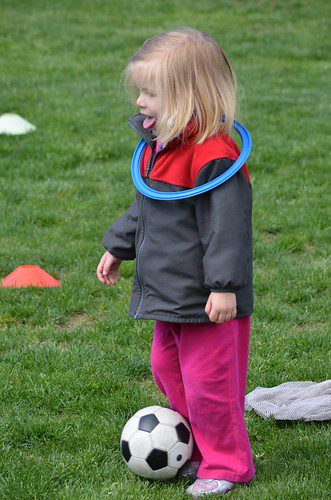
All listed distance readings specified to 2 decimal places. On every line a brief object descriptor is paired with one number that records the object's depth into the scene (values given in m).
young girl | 6.14
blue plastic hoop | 6.07
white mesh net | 7.96
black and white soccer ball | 6.95
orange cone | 10.87
